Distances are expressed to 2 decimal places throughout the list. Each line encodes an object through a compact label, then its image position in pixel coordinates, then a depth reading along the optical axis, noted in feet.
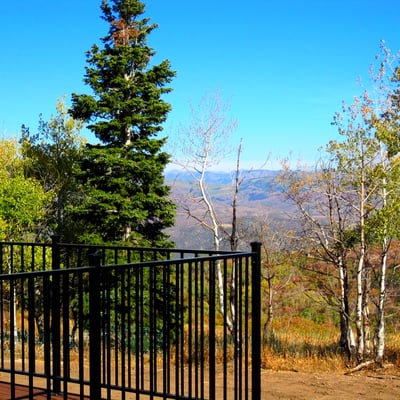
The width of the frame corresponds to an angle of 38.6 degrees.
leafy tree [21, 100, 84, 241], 72.02
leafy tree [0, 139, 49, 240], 51.16
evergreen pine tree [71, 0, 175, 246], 55.21
